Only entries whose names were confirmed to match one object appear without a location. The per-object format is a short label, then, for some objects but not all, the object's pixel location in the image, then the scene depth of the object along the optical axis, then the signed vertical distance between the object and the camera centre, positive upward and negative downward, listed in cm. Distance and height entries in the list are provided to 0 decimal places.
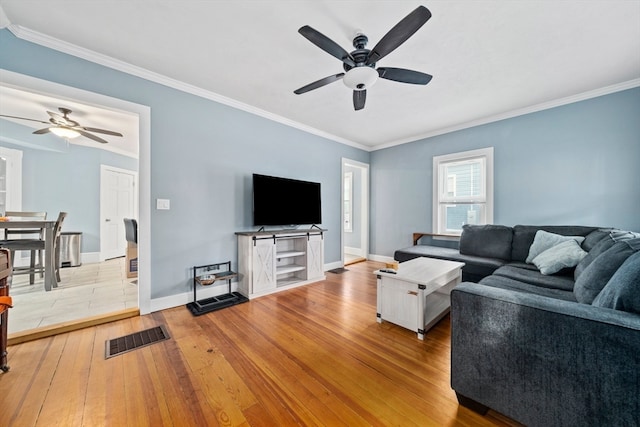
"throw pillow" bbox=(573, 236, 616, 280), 181 -32
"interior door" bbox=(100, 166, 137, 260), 532 +16
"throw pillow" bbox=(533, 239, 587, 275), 229 -45
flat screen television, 337 +18
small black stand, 272 -94
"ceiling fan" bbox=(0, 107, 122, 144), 340 +127
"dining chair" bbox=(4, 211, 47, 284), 344 -27
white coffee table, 210 -79
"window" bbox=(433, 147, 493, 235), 391 +41
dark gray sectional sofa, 92 -62
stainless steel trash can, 459 -71
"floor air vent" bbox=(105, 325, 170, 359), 190 -111
